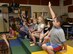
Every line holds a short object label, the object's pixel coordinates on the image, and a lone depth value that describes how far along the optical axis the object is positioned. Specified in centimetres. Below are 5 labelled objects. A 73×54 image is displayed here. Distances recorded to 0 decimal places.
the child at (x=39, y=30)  187
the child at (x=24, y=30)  248
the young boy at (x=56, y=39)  127
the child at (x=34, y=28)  231
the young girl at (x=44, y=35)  163
